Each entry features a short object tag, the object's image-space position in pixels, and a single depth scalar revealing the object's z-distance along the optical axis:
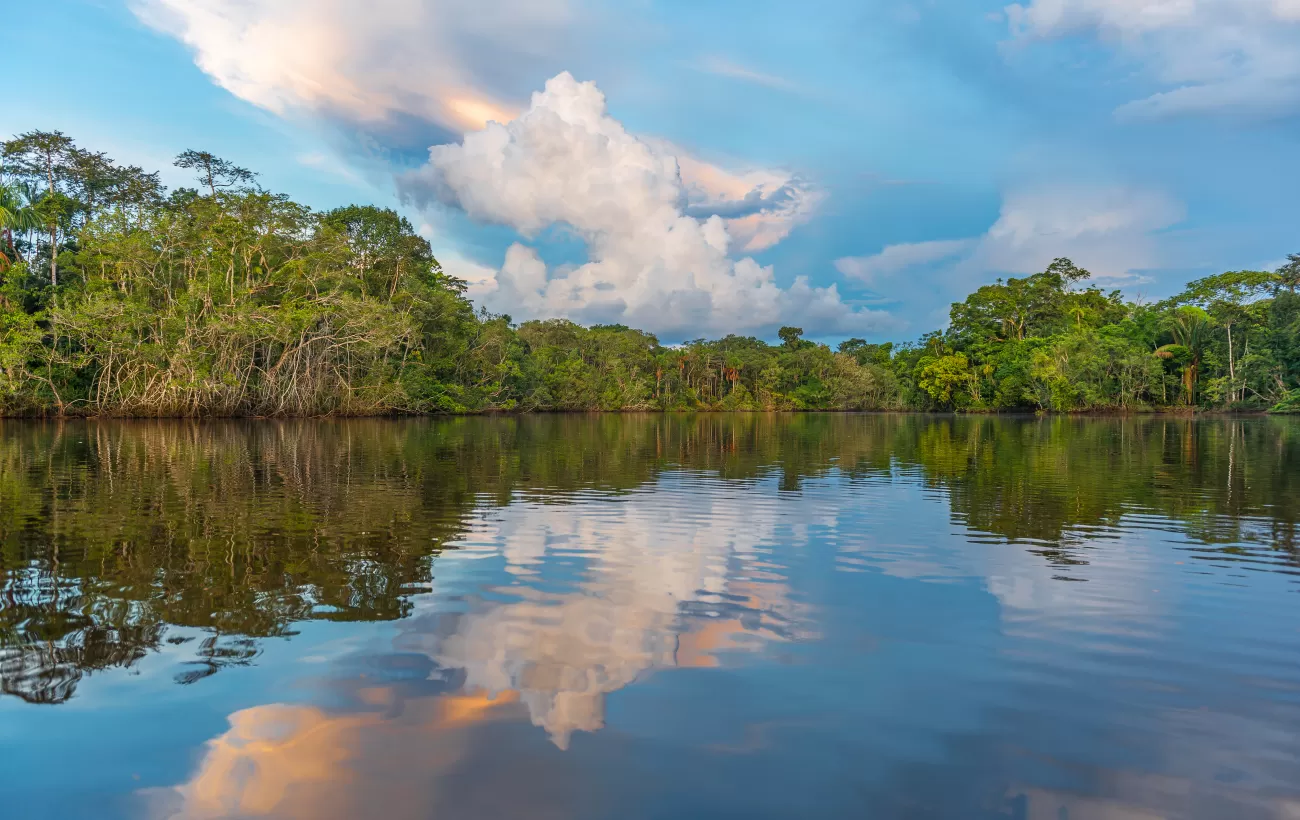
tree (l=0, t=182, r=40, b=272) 38.03
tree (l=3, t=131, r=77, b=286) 42.50
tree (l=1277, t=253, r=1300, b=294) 60.44
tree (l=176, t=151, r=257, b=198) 47.16
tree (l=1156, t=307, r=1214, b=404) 62.50
